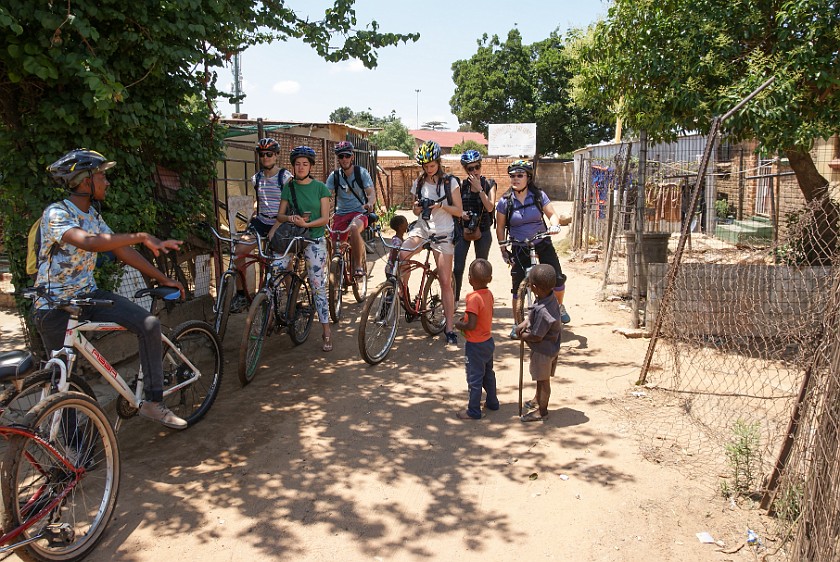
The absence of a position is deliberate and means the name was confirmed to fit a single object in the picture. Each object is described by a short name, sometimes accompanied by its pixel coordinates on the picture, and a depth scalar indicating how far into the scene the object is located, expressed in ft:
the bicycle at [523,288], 23.07
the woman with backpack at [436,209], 22.03
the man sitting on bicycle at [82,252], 12.44
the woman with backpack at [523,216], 22.99
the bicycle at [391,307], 21.09
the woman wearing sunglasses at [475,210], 25.14
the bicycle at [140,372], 12.16
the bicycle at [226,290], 20.61
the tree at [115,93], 16.19
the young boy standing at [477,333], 16.81
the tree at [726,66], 22.12
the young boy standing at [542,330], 16.44
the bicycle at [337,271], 27.22
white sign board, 119.65
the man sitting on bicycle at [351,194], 26.99
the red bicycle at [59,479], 10.31
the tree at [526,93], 141.69
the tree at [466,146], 169.61
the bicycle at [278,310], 19.42
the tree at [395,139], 210.59
